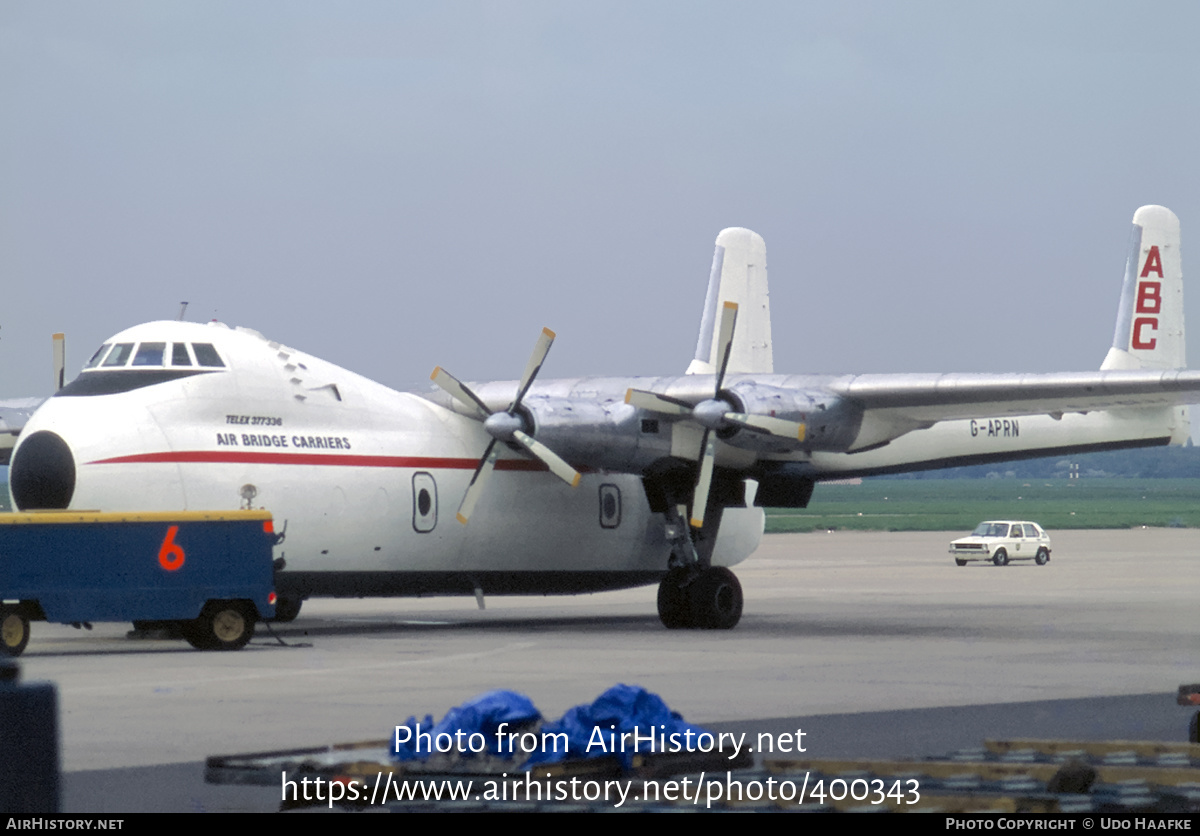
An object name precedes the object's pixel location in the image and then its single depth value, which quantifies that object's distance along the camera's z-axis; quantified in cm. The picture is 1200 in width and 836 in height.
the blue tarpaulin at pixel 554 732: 957
